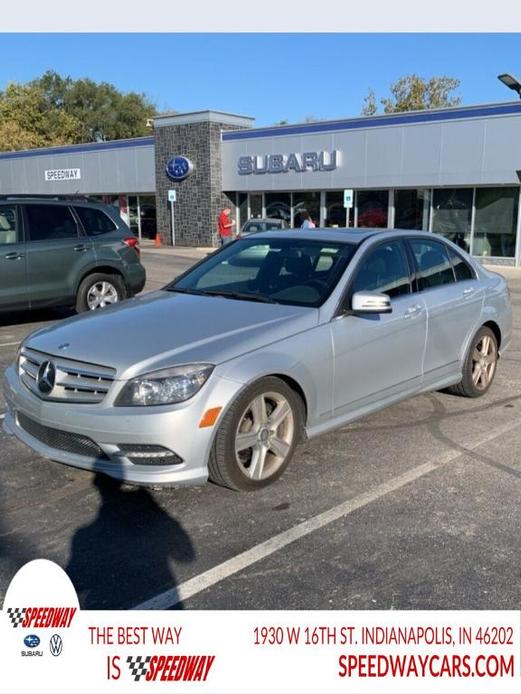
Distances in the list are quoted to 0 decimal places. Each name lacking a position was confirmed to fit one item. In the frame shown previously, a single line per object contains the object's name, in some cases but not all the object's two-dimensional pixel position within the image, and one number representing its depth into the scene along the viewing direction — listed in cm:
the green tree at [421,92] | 5144
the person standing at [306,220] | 1733
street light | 1744
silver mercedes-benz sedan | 368
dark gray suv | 895
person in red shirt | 2052
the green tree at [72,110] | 5688
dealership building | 2134
